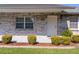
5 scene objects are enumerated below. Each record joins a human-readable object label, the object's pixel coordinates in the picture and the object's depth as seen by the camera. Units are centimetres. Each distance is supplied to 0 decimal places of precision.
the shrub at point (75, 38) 561
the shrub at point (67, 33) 703
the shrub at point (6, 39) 481
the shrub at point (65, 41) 472
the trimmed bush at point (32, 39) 476
